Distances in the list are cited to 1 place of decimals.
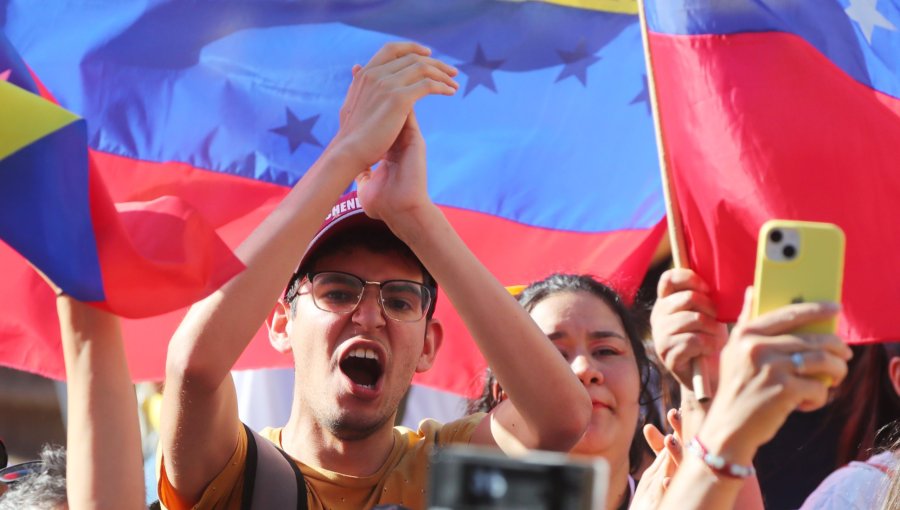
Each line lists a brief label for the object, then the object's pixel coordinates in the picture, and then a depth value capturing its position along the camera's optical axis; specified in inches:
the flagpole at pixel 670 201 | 236.4
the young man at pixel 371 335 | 230.5
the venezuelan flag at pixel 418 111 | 339.9
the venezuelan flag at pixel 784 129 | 254.7
